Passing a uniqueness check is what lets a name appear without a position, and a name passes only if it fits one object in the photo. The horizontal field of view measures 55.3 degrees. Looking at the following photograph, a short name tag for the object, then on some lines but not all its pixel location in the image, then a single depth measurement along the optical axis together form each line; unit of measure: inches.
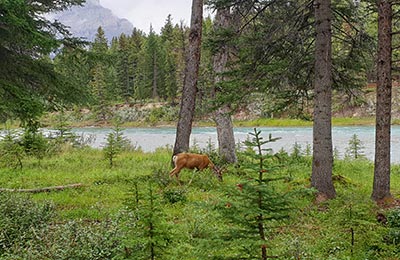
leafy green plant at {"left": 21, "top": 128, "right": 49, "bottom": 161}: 537.2
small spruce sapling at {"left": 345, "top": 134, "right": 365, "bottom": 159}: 688.4
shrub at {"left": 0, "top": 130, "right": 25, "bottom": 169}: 483.2
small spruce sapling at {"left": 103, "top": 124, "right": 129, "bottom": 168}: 490.5
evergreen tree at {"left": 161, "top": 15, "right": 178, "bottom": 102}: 2340.1
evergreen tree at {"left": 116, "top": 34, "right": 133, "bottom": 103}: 2655.0
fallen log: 347.6
